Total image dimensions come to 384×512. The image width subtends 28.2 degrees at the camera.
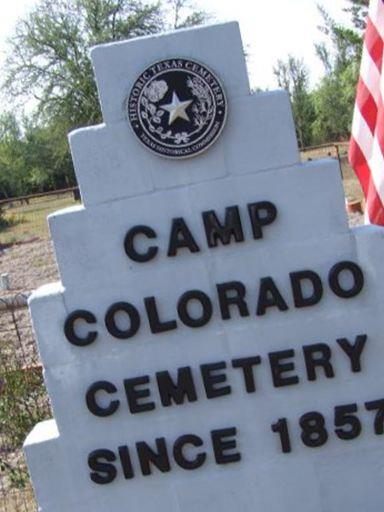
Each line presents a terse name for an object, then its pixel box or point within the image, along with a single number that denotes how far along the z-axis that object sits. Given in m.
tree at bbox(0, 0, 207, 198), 40.38
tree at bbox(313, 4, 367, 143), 35.15
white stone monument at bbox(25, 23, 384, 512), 3.21
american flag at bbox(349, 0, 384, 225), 4.16
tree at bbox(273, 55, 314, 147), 45.00
